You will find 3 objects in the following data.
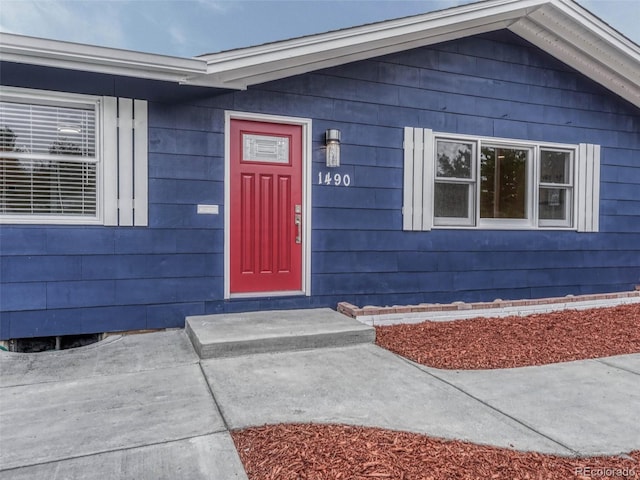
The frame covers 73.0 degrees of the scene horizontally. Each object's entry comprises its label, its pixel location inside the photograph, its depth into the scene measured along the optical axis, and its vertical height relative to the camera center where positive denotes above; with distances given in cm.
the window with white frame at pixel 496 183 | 518 +58
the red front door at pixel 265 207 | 455 +19
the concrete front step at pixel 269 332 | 353 -93
